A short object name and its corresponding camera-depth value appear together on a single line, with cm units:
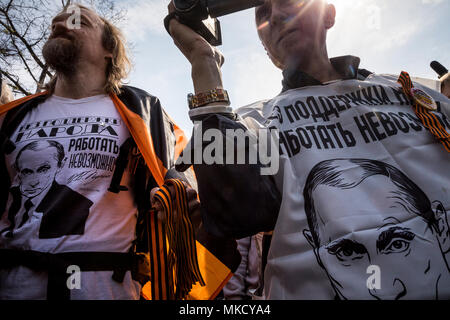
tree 625
